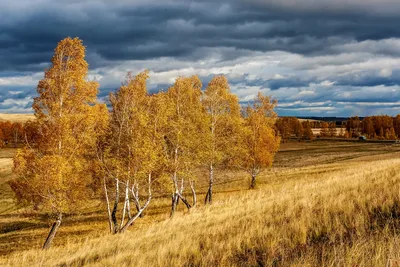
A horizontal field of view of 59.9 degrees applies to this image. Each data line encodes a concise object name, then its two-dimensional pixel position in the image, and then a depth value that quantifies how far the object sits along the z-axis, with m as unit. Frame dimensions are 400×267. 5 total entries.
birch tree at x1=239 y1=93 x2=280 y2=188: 45.84
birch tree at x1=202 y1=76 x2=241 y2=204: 34.66
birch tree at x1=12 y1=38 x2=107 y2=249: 21.45
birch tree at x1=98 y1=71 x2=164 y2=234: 23.12
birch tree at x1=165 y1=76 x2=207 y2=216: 27.66
